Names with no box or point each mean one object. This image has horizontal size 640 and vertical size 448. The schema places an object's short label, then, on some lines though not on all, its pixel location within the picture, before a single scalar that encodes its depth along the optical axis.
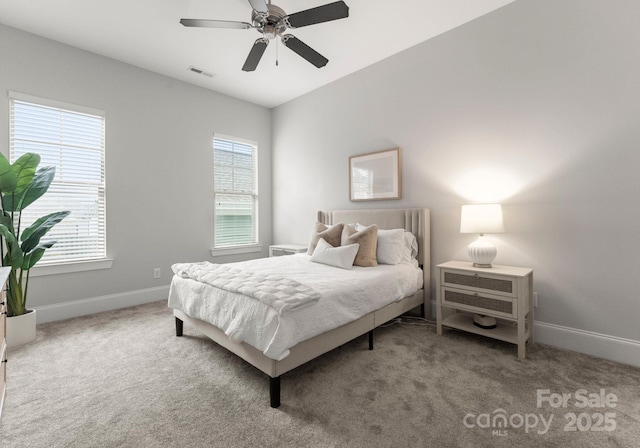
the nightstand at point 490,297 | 2.31
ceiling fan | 2.05
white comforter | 1.74
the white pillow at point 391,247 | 3.06
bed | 1.75
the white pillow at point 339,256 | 2.95
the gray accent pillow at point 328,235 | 3.31
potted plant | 2.55
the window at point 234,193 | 4.66
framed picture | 3.56
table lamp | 2.55
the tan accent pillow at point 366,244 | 3.01
